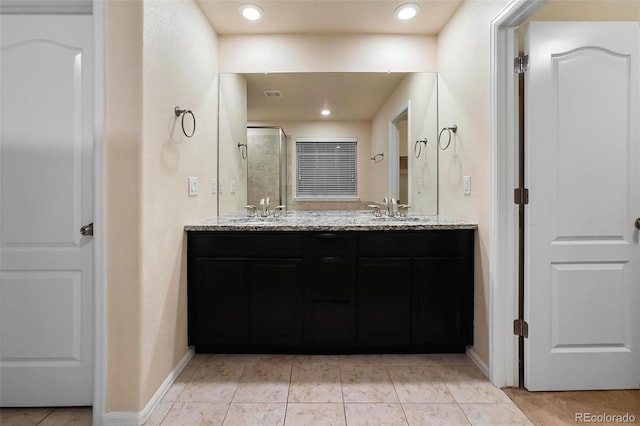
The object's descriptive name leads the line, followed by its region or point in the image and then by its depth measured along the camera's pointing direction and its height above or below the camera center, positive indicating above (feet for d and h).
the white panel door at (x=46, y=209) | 5.42 +0.05
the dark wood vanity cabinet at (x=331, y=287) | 7.25 -1.63
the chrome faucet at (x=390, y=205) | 9.43 +0.19
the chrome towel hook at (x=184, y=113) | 6.51 +1.97
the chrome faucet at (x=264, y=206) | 9.34 +0.16
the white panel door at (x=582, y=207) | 5.95 +0.08
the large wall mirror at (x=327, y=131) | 9.21 +2.27
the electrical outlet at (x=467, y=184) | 7.37 +0.61
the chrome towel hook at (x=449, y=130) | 8.10 +2.02
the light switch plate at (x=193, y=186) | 7.26 +0.58
